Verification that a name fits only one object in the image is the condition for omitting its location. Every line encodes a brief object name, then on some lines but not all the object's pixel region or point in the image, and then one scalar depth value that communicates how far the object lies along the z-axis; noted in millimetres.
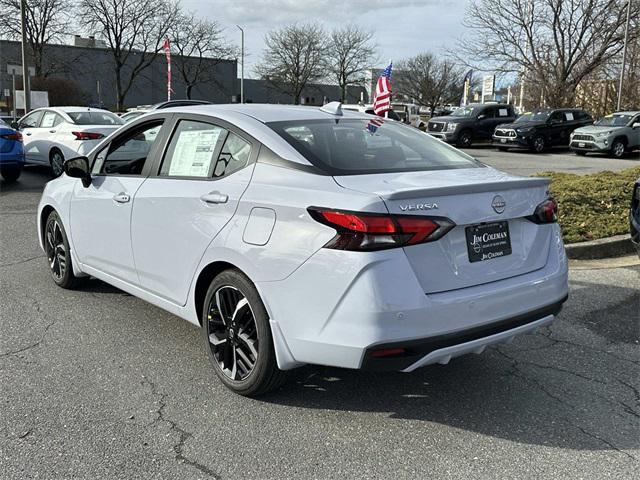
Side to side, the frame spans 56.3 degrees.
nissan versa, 2740
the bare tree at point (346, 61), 62969
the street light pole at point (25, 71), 25109
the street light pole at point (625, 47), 29169
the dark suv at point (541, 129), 23609
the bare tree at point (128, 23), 46438
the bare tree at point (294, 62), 60094
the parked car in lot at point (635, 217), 5312
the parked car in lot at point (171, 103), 17156
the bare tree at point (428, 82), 73562
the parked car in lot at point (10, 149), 11625
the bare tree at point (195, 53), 53447
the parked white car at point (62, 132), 12078
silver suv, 21625
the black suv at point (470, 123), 25359
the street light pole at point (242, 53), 51812
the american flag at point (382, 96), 11031
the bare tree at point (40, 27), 43188
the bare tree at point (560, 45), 32531
